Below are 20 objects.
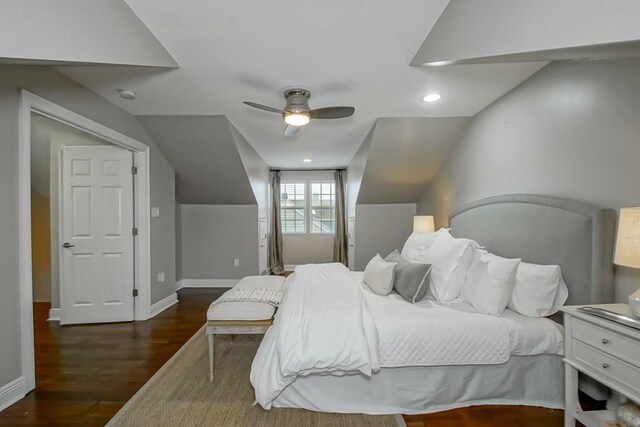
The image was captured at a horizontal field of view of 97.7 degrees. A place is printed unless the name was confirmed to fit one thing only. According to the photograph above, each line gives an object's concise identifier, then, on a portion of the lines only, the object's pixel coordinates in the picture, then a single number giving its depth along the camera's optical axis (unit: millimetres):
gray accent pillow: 2166
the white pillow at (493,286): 1898
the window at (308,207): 6418
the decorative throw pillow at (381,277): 2332
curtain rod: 6329
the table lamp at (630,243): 1289
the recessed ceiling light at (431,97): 2713
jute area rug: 1688
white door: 3195
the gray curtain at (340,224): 6156
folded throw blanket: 2213
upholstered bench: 2098
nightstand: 1229
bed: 1683
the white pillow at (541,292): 1862
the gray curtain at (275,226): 6176
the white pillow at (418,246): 2840
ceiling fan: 2417
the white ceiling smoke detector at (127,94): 2600
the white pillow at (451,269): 2150
